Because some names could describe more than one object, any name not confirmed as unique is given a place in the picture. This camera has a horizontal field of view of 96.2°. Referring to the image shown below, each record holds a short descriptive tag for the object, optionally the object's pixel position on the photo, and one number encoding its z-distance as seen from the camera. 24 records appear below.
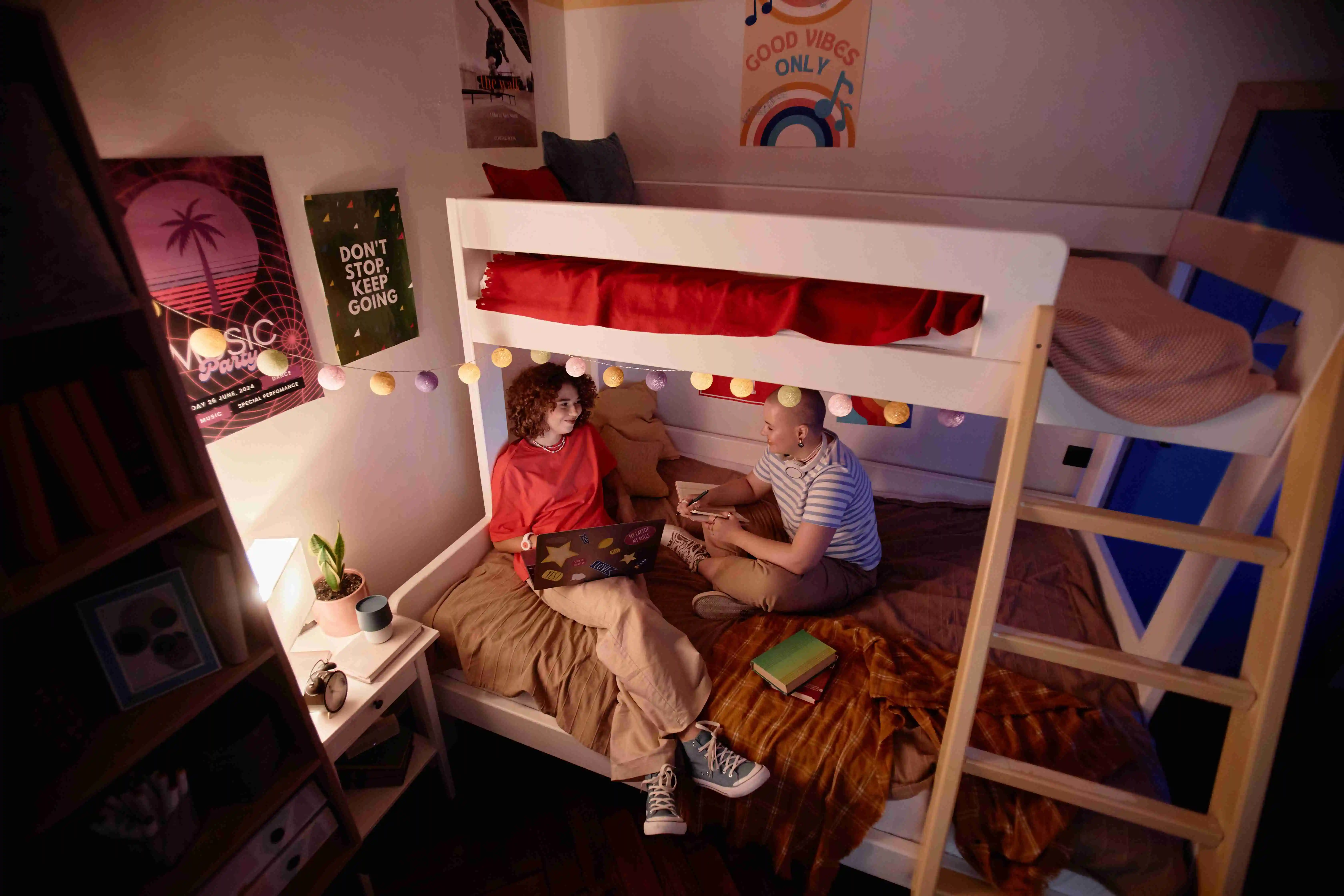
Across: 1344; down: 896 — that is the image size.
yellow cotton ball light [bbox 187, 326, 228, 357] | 1.22
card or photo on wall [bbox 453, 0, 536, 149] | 2.03
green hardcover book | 1.62
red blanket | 1.30
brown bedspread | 1.32
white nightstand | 1.46
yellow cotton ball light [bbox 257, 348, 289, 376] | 1.35
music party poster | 1.22
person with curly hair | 1.56
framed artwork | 1.02
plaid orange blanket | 1.35
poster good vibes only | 2.22
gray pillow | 2.06
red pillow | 1.75
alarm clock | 1.46
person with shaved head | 1.82
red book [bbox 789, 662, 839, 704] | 1.60
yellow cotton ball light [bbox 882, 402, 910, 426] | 1.46
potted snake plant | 1.63
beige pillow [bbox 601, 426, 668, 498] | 2.52
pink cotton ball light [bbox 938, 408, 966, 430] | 1.59
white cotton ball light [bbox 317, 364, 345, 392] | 1.48
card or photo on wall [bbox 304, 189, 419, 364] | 1.62
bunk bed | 1.13
